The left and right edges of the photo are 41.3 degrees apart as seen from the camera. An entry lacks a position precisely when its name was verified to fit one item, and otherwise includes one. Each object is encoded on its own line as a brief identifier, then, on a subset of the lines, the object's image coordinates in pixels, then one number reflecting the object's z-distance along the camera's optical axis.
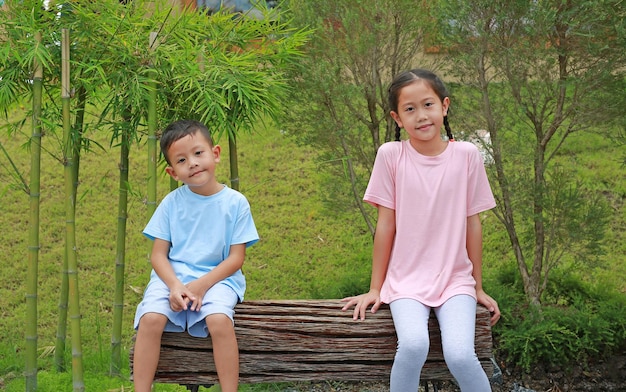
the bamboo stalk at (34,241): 3.69
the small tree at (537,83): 4.32
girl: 3.10
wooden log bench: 3.14
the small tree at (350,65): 4.78
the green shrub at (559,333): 4.51
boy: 3.03
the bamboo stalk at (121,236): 3.99
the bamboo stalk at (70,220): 3.58
